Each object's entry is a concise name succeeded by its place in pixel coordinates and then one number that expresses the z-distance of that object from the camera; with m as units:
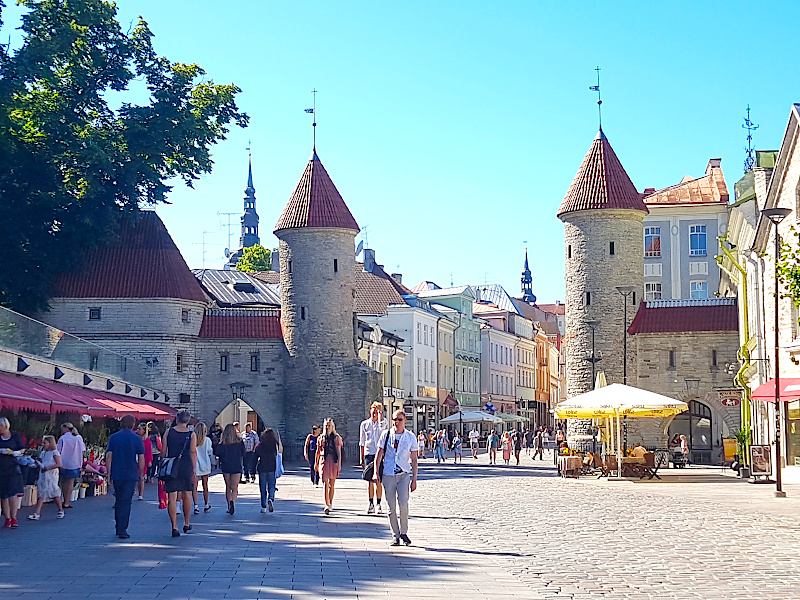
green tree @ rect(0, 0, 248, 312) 48.00
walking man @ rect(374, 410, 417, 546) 15.02
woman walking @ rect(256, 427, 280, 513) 20.45
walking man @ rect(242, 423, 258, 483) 32.31
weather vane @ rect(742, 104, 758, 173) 67.06
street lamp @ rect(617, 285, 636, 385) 53.34
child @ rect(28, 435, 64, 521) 19.83
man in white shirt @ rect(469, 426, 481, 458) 63.03
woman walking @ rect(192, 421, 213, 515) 19.25
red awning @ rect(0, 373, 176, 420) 20.61
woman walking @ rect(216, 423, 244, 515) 19.80
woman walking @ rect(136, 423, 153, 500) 24.39
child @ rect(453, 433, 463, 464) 55.69
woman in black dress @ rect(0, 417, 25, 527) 17.16
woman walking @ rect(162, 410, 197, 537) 15.89
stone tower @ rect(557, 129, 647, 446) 54.12
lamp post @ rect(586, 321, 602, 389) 53.84
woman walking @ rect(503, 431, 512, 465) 51.72
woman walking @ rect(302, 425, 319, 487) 24.04
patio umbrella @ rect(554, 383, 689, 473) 33.41
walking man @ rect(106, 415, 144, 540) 15.95
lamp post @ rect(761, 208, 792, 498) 26.31
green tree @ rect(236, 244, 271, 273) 89.75
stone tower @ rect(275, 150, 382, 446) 53.44
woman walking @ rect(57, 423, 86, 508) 20.59
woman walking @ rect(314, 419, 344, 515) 20.70
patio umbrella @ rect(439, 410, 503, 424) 68.81
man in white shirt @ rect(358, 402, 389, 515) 20.30
